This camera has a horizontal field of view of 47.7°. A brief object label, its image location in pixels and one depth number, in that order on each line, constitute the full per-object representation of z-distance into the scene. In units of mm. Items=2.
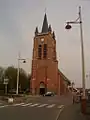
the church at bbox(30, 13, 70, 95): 38734
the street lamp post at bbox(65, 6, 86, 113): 7813
